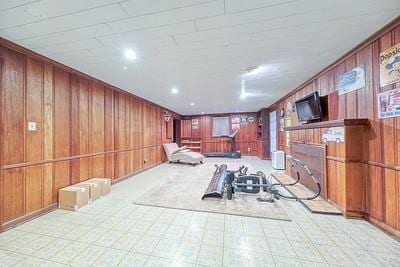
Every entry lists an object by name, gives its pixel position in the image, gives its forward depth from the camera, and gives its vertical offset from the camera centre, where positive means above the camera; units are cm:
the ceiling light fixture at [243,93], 481 +137
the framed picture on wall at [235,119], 1114 +90
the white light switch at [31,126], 282 +17
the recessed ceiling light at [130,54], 278 +134
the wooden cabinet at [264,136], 927 -18
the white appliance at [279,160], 650 -102
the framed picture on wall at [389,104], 217 +36
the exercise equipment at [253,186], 359 -119
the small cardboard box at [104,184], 384 -111
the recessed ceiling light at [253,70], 362 +136
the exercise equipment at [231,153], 1014 -119
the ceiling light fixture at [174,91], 517 +135
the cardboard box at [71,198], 313 -113
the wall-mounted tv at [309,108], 380 +58
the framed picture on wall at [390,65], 217 +86
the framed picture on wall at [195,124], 1177 +69
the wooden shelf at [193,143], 1170 -60
